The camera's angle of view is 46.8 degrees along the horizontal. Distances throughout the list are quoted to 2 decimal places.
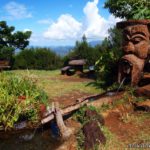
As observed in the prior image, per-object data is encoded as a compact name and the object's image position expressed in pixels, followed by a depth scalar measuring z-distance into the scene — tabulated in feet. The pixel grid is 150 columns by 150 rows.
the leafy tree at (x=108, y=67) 22.98
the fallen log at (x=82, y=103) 11.27
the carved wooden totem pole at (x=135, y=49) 18.03
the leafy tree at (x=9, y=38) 39.08
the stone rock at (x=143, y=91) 16.49
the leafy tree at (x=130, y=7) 20.78
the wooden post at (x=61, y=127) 11.26
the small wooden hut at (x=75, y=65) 33.50
